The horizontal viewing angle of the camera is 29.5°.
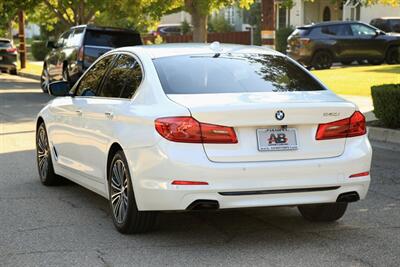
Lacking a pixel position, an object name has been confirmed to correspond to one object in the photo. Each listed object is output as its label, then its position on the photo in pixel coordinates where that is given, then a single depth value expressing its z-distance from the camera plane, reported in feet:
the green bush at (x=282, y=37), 131.64
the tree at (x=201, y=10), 76.18
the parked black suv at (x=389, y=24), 114.73
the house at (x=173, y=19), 214.48
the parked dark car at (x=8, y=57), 107.76
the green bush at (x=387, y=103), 38.91
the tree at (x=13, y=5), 102.42
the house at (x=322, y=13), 130.52
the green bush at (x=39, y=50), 145.69
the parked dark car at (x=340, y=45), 90.63
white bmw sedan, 18.24
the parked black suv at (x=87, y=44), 62.08
